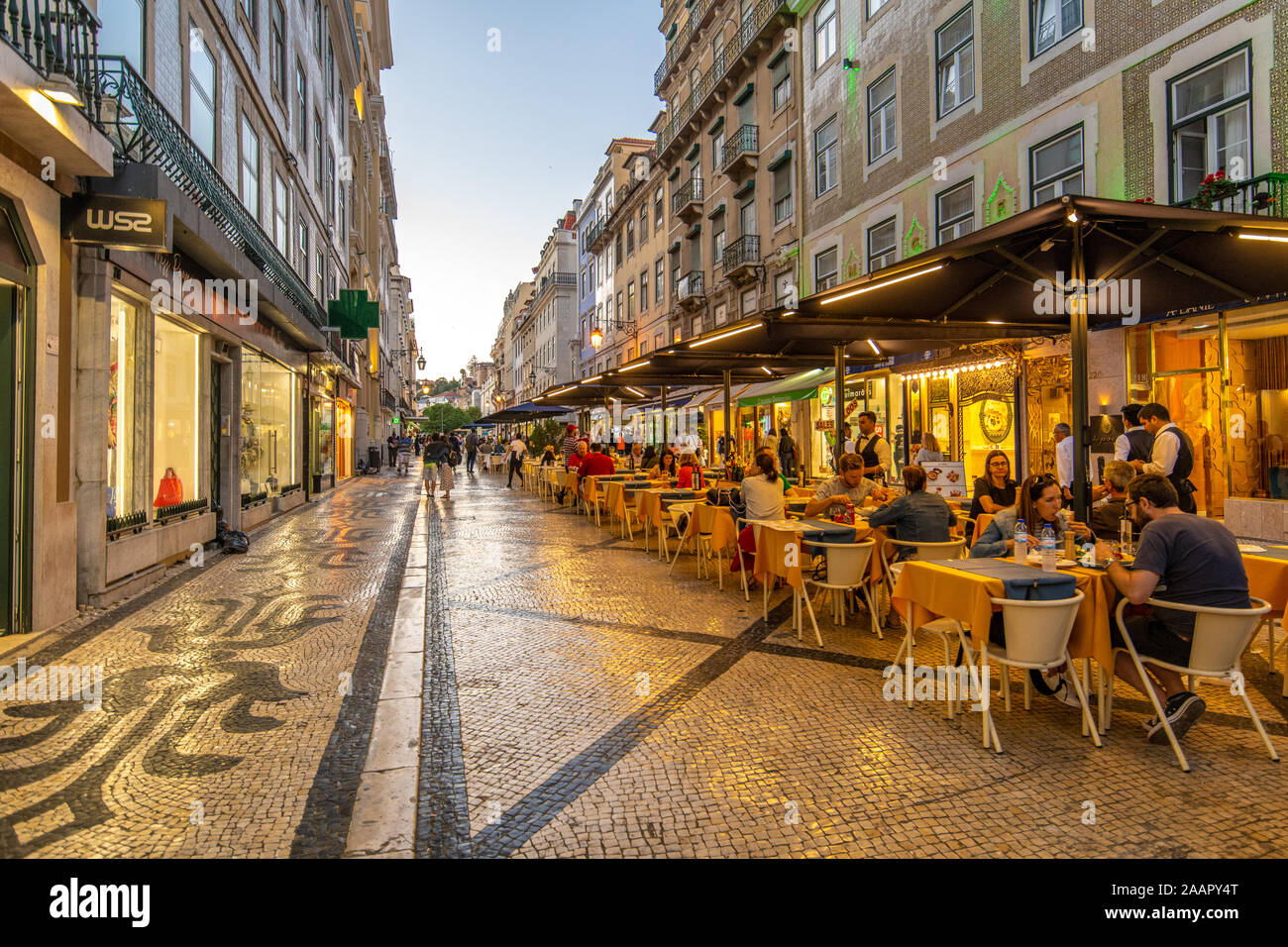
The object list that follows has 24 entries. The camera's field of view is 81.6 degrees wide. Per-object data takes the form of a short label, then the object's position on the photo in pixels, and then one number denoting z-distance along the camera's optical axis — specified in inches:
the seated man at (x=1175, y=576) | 151.4
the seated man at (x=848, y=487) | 319.9
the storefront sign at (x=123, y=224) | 258.8
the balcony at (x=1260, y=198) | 369.1
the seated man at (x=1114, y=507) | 231.5
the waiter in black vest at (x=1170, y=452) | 286.4
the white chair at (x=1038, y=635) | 158.4
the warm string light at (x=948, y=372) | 618.0
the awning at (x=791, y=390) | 562.6
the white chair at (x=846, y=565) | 243.1
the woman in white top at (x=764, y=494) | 295.1
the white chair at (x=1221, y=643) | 147.7
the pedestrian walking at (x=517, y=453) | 1079.6
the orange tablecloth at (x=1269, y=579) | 191.6
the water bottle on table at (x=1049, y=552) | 171.5
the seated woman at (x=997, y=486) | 285.9
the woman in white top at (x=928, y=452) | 504.7
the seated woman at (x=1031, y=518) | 202.2
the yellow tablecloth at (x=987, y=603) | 162.7
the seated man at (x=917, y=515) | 241.0
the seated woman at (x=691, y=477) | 474.6
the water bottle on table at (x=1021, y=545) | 186.7
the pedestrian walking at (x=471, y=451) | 1455.5
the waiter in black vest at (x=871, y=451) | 405.4
